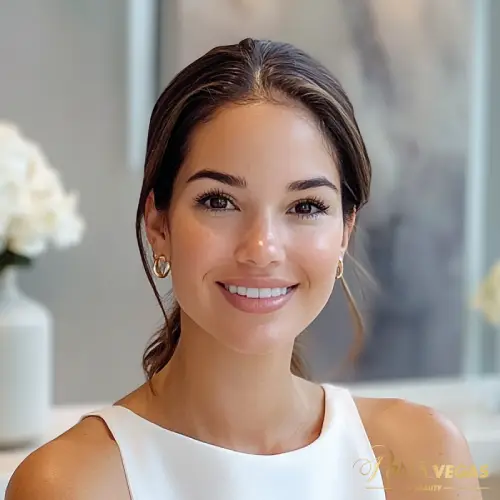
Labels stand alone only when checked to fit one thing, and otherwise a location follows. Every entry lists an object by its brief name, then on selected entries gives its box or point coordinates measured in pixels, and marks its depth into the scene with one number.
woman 1.40
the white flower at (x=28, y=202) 1.75
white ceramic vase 1.75
